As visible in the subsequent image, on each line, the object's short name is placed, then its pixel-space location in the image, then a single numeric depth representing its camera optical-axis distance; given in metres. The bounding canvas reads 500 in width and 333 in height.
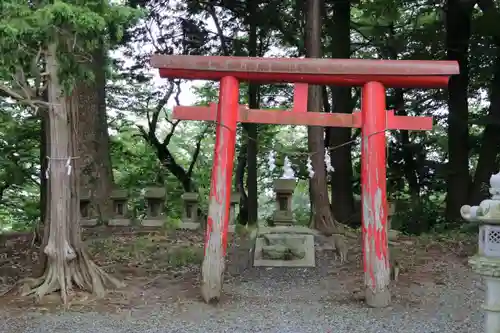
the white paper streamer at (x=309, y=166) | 6.94
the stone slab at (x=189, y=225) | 9.88
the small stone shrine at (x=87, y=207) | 9.92
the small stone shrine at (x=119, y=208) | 9.91
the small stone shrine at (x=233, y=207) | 9.83
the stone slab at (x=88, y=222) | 9.69
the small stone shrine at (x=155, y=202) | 10.22
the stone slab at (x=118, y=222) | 9.88
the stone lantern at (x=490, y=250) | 3.50
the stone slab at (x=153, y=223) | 9.93
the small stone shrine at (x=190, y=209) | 10.05
